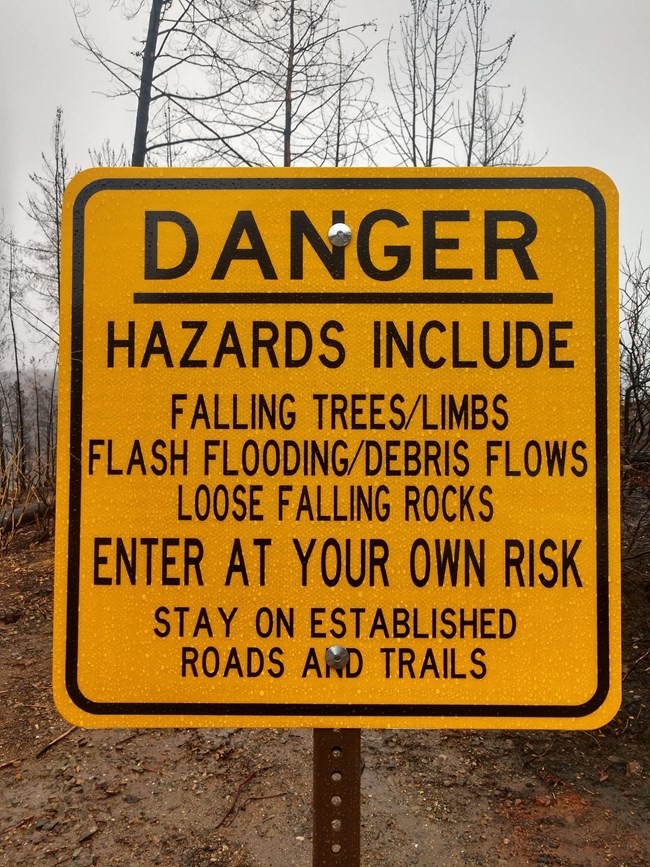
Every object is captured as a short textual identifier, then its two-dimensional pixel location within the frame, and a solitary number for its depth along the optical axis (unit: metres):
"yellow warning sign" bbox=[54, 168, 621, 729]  1.03
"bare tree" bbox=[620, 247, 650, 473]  4.62
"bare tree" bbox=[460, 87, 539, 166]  10.48
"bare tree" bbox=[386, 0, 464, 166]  9.16
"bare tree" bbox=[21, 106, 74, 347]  15.86
